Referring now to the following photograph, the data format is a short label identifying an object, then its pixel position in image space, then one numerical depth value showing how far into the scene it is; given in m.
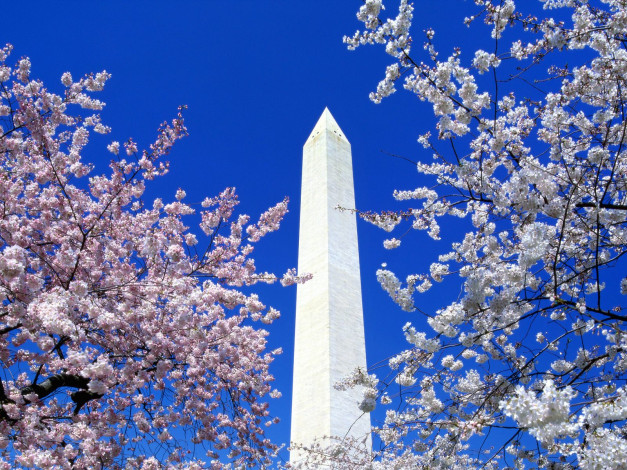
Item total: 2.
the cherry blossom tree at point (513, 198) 3.60
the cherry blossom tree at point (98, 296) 3.98
